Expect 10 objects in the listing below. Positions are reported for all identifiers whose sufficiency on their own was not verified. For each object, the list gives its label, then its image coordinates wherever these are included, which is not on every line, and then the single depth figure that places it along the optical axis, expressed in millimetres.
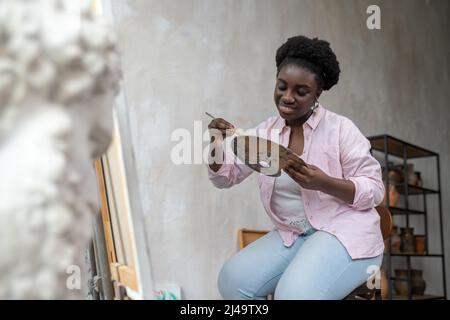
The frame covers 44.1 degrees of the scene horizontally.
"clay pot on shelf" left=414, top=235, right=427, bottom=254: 3234
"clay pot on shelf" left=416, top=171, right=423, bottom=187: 3400
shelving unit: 2930
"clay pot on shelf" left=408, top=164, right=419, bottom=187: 3315
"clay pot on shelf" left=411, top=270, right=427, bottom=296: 3111
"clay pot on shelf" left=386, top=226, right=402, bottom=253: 3088
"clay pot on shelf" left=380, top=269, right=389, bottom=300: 2730
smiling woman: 1166
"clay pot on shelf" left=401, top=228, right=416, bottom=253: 3121
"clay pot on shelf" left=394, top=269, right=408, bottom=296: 3076
